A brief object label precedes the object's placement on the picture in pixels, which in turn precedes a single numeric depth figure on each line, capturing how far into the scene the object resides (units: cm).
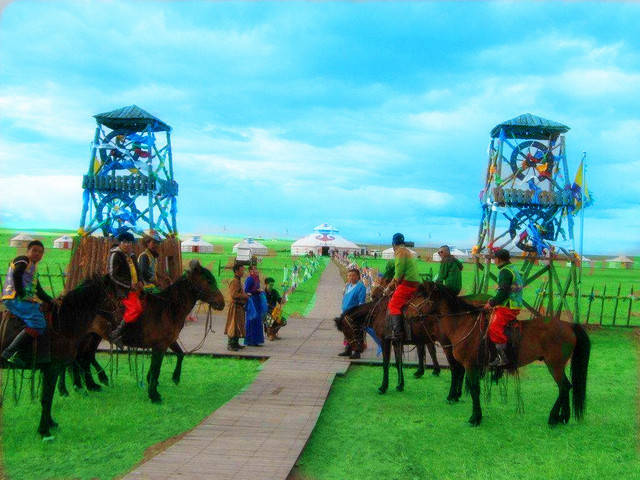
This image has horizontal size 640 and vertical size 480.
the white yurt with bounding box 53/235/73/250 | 6405
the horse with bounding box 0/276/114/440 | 667
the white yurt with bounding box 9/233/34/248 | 6221
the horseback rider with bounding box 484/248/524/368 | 759
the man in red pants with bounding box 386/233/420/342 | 880
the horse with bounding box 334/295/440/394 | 932
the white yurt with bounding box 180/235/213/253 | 7112
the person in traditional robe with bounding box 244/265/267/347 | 1290
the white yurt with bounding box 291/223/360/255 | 7462
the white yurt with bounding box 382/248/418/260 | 7648
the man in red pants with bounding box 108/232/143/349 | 807
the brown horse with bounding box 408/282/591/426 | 762
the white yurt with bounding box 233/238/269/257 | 6409
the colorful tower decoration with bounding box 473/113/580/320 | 1575
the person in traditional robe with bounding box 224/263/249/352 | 1212
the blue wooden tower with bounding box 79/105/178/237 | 1592
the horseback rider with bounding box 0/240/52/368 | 650
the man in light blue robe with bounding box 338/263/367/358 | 1210
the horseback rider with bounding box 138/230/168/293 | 949
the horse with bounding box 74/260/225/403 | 841
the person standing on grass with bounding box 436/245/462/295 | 1029
